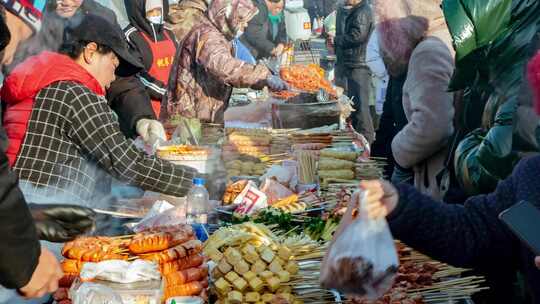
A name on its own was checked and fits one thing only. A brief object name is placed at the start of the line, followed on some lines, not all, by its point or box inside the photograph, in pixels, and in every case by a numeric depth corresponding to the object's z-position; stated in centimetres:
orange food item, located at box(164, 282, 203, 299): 279
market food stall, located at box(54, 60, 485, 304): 273
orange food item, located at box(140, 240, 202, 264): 283
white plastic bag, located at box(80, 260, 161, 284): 257
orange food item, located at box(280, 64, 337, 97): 840
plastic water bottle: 373
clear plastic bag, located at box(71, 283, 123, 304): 247
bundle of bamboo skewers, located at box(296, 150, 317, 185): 480
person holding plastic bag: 229
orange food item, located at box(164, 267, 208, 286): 282
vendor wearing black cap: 358
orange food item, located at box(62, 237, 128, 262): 285
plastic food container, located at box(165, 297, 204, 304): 273
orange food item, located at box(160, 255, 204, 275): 283
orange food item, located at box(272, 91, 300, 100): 725
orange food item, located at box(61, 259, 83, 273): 283
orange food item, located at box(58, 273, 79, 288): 280
